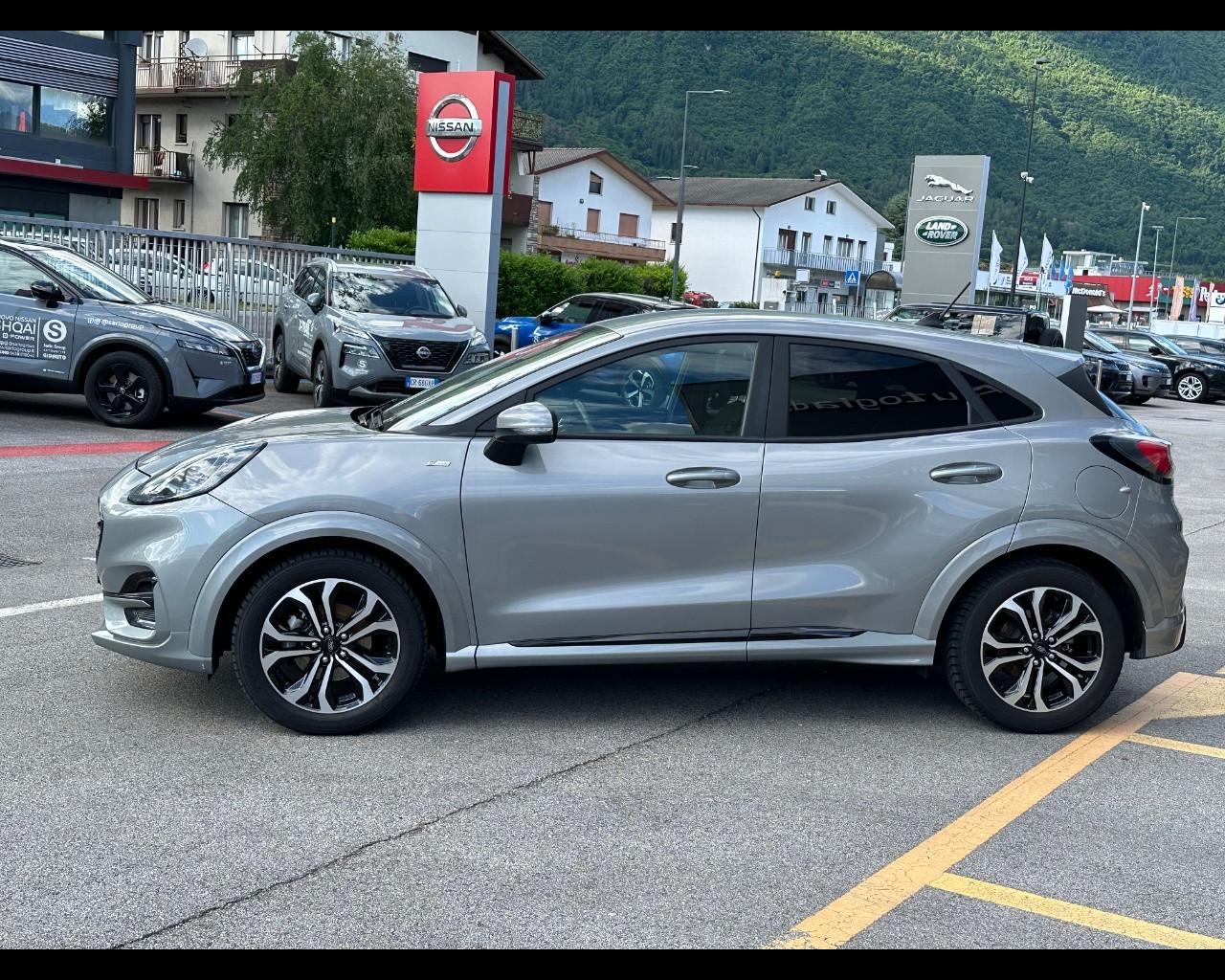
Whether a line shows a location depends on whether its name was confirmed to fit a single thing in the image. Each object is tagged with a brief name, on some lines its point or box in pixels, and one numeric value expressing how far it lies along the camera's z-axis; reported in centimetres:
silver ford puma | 481
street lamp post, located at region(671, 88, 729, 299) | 4128
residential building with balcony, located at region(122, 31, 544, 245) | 5269
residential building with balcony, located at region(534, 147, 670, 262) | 6569
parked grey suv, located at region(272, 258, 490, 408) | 1574
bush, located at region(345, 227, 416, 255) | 2808
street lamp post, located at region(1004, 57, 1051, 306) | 4346
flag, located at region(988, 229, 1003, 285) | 4534
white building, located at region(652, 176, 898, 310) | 7981
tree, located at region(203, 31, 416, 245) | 4088
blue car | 2483
